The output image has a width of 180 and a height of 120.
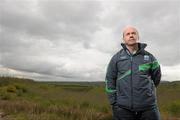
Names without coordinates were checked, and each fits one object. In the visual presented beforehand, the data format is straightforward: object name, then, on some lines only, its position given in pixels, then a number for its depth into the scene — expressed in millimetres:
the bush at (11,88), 11934
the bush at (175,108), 6893
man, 1655
